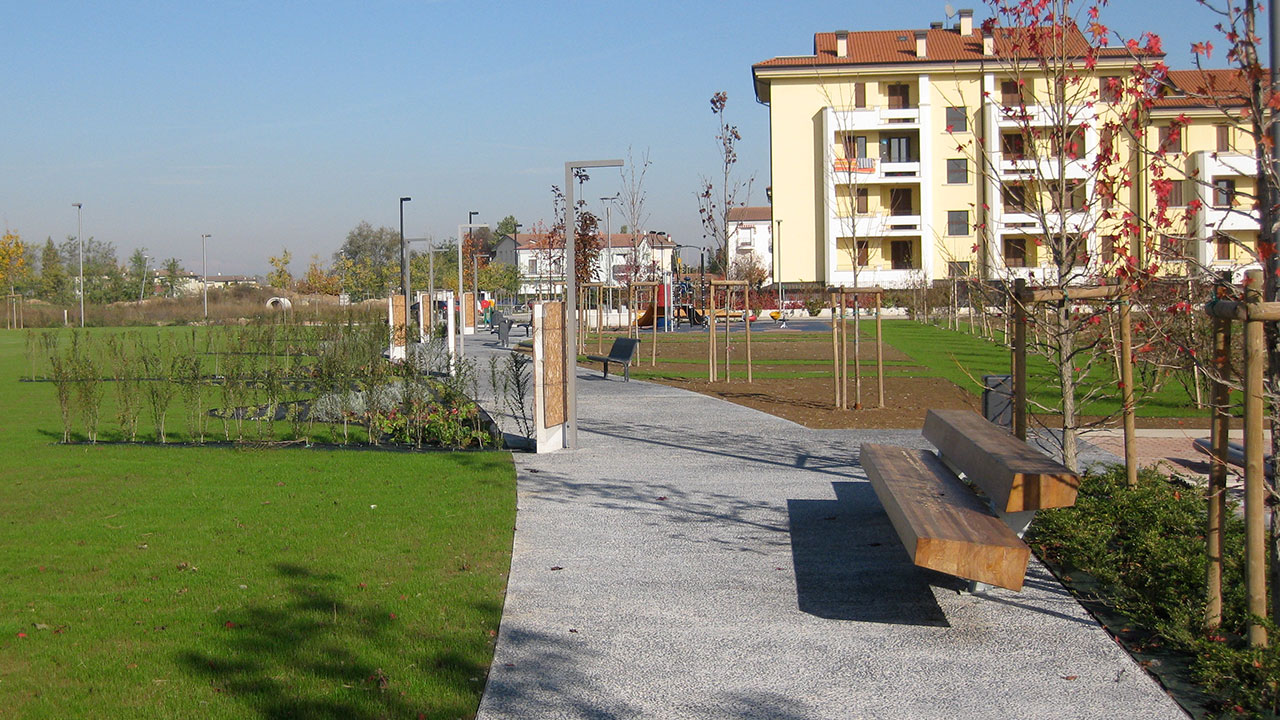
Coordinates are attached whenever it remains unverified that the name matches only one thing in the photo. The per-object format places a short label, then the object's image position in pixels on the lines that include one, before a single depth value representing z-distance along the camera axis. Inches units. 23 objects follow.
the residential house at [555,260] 1894.7
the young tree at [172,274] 3671.3
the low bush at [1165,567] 175.5
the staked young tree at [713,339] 784.9
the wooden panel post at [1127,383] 286.8
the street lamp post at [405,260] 1275.1
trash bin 413.7
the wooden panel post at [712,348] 791.7
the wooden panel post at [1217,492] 193.8
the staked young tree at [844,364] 599.5
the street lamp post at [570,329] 454.9
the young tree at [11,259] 2498.8
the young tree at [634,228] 1486.2
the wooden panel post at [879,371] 597.3
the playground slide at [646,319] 1686.8
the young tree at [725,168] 1171.9
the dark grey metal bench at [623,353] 798.5
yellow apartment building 2304.4
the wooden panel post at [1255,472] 175.3
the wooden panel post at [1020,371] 306.5
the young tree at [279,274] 3538.4
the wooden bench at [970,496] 195.0
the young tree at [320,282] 3496.6
